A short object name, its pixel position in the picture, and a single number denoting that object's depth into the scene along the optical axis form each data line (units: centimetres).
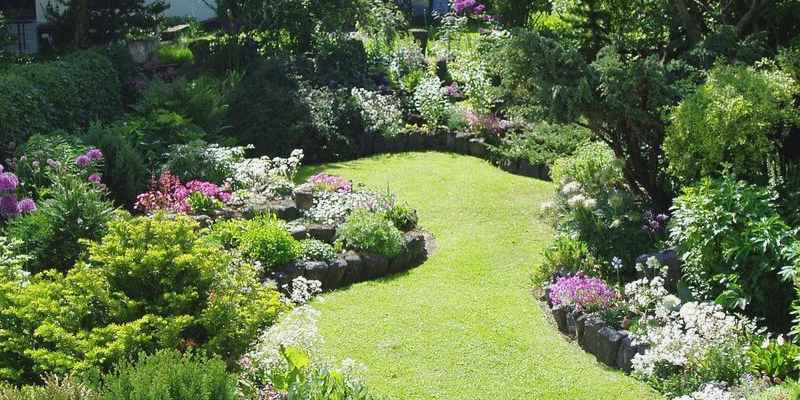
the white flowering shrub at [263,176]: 1180
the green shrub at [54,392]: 544
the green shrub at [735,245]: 800
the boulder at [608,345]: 812
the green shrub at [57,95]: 1166
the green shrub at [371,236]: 1051
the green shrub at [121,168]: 1127
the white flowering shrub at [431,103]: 1677
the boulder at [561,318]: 895
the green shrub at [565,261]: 970
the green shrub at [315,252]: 1014
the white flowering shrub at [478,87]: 1670
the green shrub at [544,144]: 1455
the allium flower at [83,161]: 1032
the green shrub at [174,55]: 1941
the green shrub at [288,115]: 1498
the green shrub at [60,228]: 872
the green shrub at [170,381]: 530
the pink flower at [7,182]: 927
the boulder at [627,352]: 794
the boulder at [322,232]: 1070
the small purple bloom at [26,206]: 923
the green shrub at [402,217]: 1147
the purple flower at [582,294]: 871
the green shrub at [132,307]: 629
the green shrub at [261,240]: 968
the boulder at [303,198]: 1167
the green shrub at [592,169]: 1134
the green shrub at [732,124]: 932
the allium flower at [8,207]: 929
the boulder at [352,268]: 1023
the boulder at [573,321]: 871
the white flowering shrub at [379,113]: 1631
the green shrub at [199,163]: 1214
